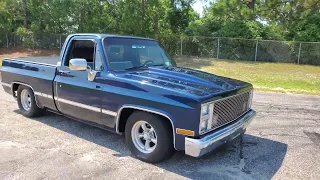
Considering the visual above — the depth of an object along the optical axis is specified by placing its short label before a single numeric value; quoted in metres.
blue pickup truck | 3.59
